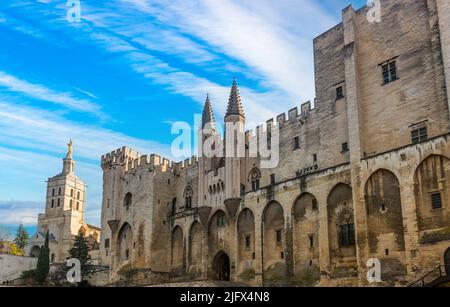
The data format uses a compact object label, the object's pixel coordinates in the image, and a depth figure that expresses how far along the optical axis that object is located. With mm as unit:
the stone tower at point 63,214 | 79625
